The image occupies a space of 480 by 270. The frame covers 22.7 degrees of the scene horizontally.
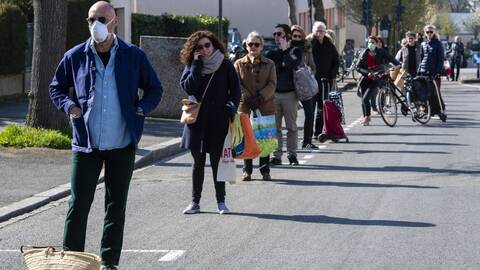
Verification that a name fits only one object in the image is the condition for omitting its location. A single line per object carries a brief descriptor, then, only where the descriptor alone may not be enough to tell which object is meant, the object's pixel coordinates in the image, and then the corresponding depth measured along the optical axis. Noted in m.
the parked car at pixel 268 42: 49.92
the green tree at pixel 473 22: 103.12
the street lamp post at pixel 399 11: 55.33
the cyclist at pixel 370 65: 22.09
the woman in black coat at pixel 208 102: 11.19
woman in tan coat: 13.51
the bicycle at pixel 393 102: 22.27
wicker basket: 6.83
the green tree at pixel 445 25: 122.24
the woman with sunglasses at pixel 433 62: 22.78
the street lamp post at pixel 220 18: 24.12
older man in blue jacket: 7.89
